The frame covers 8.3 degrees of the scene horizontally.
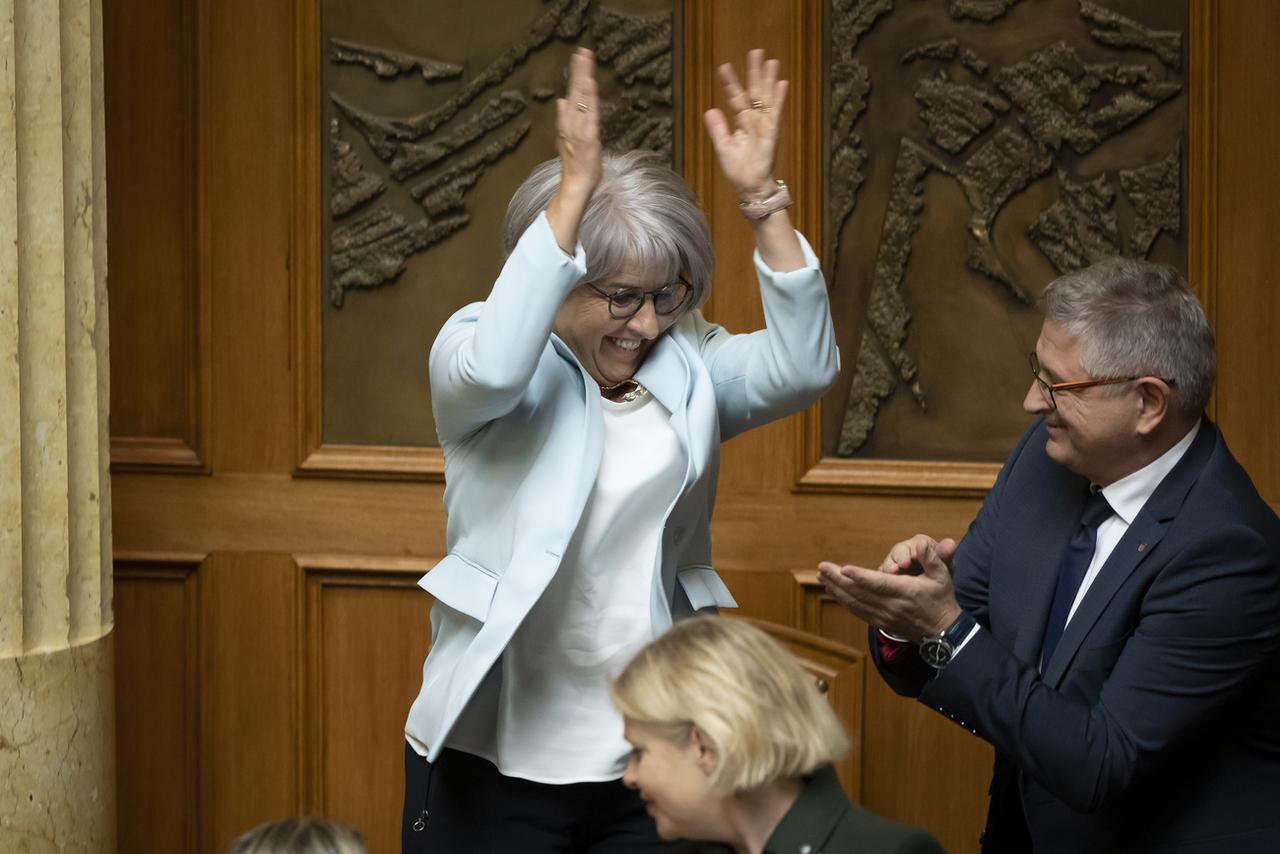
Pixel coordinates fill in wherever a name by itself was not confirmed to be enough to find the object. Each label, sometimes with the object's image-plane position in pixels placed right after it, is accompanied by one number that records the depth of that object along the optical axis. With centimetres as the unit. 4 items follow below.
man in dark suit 1026
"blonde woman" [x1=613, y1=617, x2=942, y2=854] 997
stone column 1088
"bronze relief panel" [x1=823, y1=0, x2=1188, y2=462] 1138
